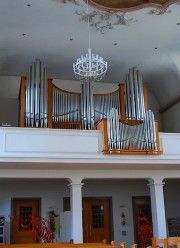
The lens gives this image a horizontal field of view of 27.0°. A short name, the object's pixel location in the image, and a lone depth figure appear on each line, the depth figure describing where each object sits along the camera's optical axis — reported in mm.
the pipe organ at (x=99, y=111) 10055
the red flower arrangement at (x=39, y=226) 9964
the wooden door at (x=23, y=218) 12234
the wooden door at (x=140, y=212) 13211
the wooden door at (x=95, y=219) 12953
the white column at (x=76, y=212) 9820
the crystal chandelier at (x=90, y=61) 7572
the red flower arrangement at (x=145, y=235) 10175
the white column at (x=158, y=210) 10375
